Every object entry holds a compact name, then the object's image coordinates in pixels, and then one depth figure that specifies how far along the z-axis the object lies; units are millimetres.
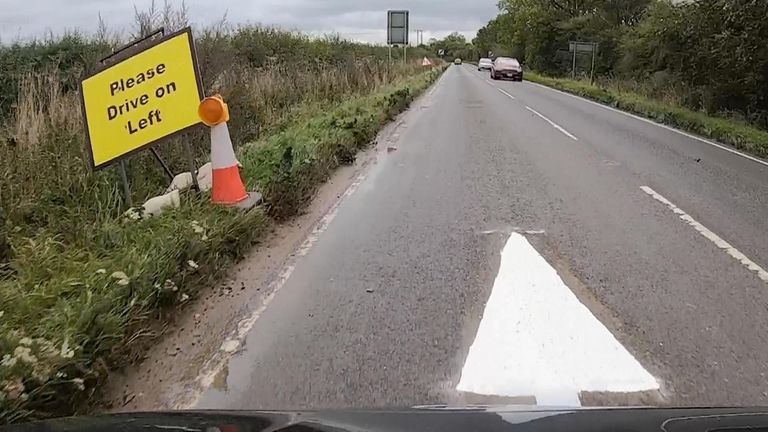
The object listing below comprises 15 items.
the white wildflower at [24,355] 3143
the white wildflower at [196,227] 5269
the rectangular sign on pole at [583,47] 37500
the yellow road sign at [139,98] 6047
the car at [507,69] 46688
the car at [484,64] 75138
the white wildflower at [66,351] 3287
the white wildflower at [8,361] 3090
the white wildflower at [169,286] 4441
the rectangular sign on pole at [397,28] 28500
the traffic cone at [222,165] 6320
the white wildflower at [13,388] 2980
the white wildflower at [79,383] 3261
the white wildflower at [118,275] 4219
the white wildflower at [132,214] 5746
